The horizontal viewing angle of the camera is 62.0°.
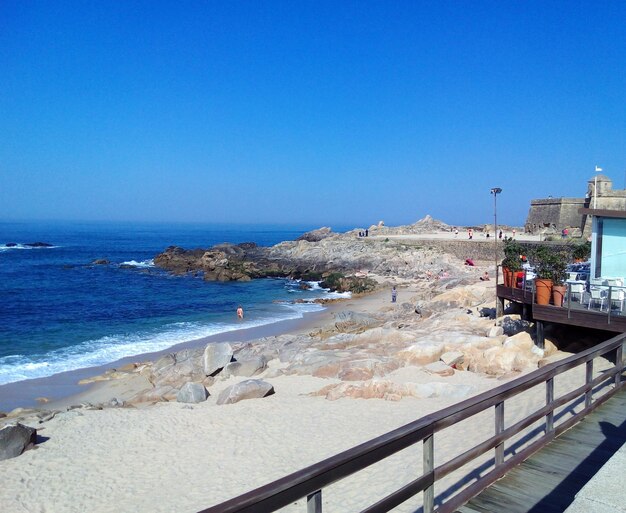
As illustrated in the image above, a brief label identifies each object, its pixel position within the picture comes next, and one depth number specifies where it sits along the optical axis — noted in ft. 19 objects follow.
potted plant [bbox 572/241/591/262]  57.31
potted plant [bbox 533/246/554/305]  41.91
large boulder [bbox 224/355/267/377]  54.49
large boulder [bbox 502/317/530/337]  49.19
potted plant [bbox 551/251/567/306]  40.86
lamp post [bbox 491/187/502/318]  54.65
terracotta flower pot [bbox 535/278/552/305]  41.88
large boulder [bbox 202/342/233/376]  55.11
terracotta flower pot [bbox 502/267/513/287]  50.34
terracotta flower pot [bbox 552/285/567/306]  40.81
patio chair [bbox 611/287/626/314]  37.24
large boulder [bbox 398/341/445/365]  46.47
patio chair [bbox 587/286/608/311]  38.55
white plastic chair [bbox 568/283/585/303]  40.21
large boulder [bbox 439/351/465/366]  44.39
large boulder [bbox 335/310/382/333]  77.05
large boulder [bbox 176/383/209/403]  46.19
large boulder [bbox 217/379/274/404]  43.65
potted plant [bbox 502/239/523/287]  49.70
